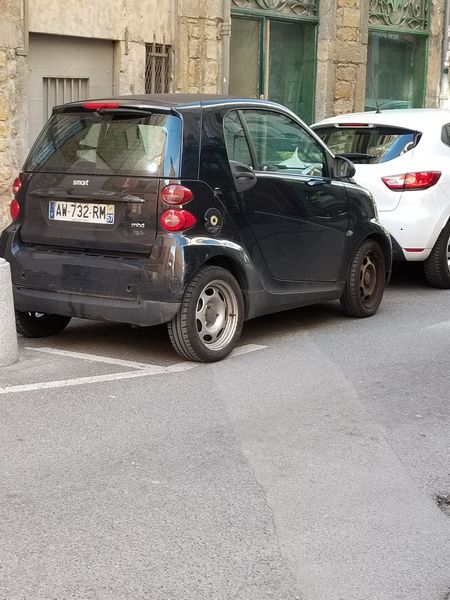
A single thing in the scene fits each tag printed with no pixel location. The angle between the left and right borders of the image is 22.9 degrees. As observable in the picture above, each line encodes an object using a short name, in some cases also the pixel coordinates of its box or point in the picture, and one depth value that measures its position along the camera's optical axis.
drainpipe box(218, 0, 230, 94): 16.25
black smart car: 7.10
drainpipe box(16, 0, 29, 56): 13.41
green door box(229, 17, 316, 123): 17.23
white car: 10.41
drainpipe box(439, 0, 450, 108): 21.32
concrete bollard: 7.20
